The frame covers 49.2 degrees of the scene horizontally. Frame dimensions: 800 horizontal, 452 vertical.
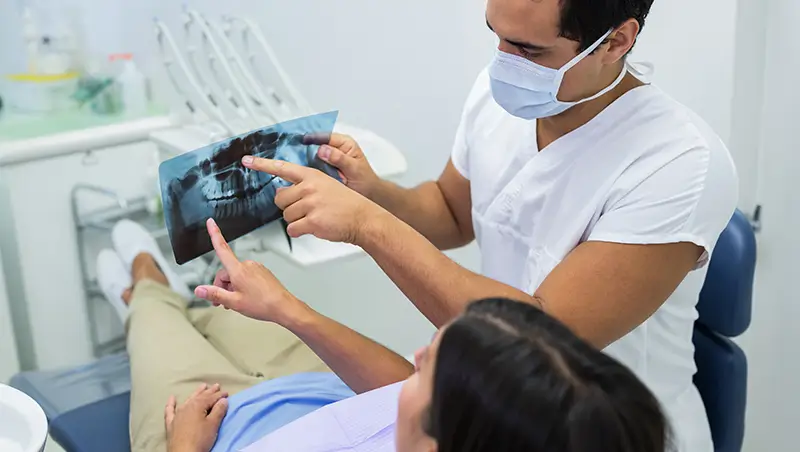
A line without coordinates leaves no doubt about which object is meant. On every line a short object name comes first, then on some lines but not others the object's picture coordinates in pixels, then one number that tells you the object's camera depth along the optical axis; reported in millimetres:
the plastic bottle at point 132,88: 2389
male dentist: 1183
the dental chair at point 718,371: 1379
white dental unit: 2111
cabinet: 2188
